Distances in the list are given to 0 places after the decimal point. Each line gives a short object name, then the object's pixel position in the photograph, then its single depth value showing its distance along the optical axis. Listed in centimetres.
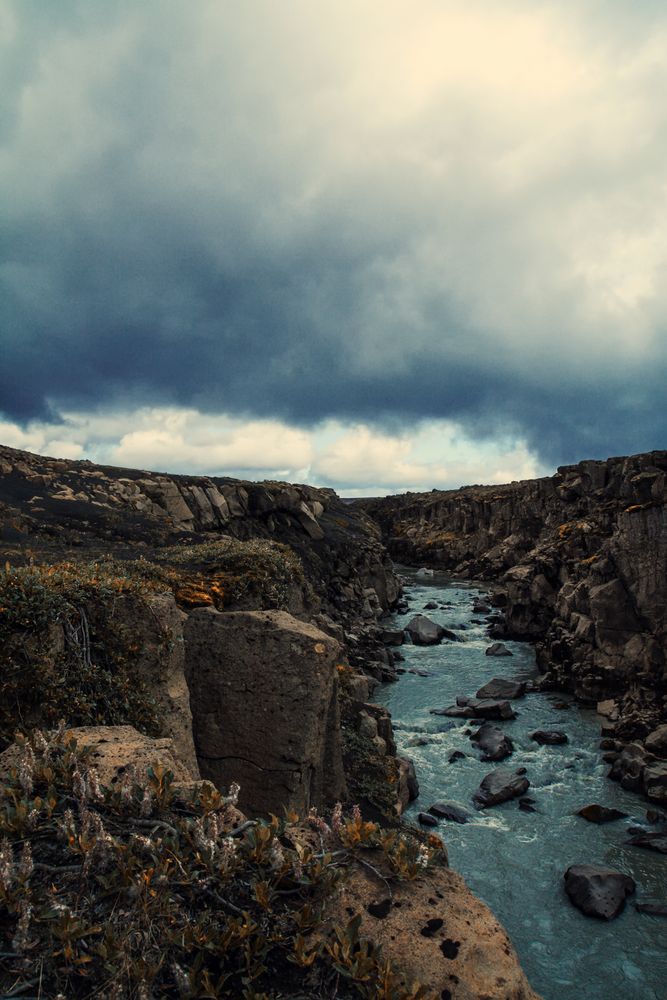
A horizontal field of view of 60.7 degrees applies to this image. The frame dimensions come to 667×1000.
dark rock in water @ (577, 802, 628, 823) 2297
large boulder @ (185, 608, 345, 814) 1148
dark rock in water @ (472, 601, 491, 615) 6406
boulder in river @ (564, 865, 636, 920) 1786
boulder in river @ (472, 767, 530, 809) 2447
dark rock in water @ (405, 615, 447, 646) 5241
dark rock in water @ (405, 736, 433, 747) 3014
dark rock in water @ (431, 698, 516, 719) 3372
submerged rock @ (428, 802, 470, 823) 2314
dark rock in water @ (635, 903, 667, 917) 1783
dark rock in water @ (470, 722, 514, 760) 2872
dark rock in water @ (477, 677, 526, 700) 3706
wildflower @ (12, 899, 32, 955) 427
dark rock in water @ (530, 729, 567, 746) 3031
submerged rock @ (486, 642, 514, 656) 4756
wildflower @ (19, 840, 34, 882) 475
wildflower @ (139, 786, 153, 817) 580
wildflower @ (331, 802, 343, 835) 597
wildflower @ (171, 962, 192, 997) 421
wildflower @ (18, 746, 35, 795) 589
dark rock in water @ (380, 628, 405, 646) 5184
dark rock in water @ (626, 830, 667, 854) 2086
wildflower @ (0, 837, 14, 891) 461
